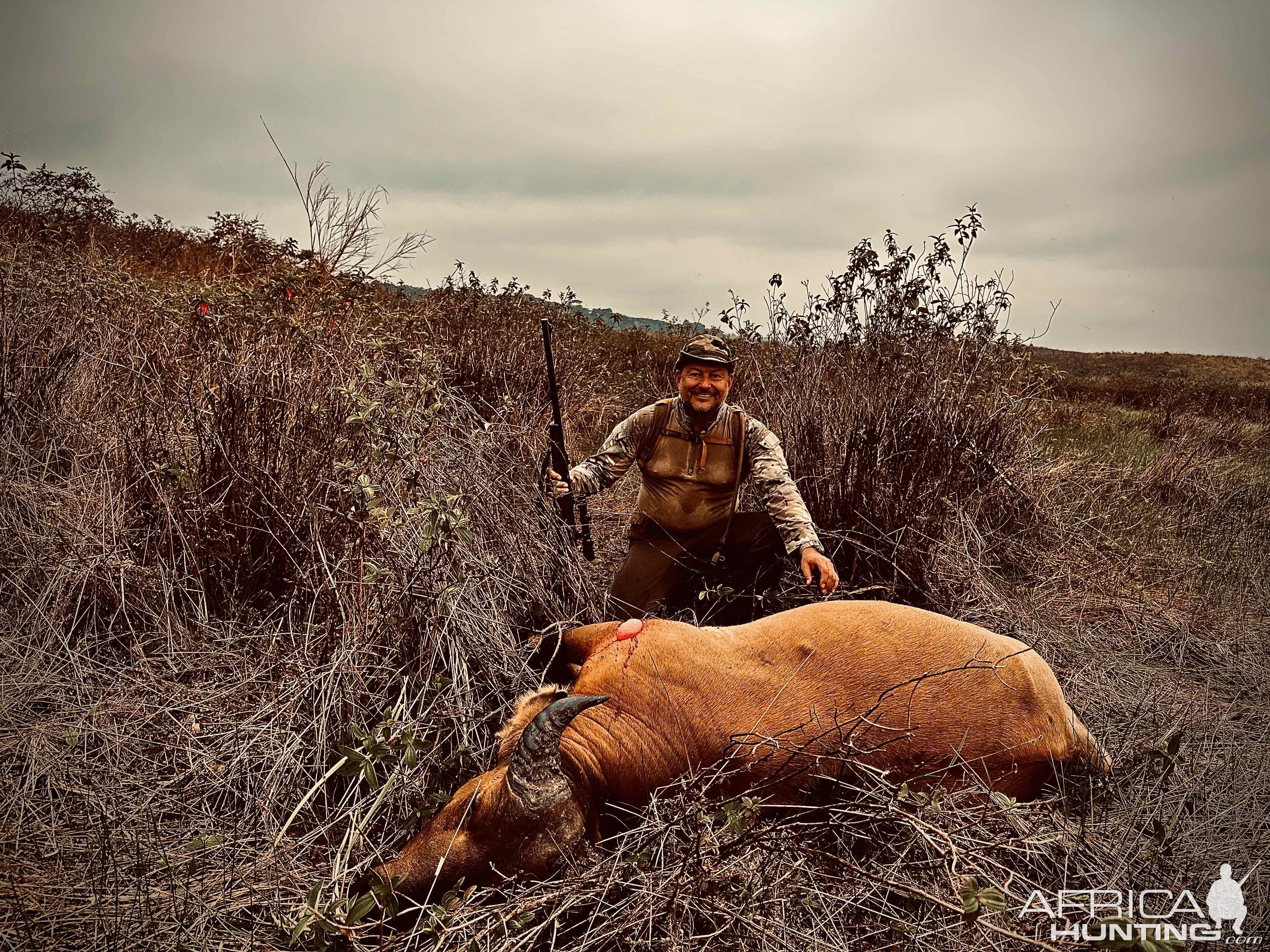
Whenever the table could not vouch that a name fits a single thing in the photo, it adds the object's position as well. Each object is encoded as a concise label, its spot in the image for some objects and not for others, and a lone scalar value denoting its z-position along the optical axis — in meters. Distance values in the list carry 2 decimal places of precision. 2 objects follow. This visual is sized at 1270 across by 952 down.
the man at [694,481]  4.14
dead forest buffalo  2.31
